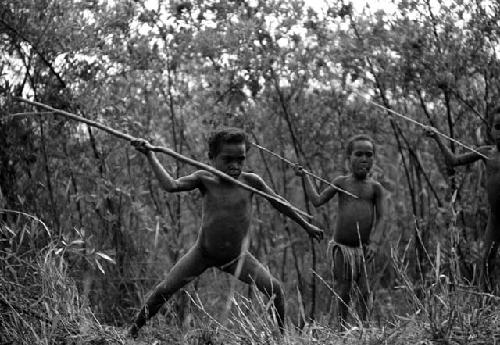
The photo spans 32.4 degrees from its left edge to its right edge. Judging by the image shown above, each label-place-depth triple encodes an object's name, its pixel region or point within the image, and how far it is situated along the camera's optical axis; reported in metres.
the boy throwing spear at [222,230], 5.34
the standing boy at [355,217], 6.23
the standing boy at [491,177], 5.74
